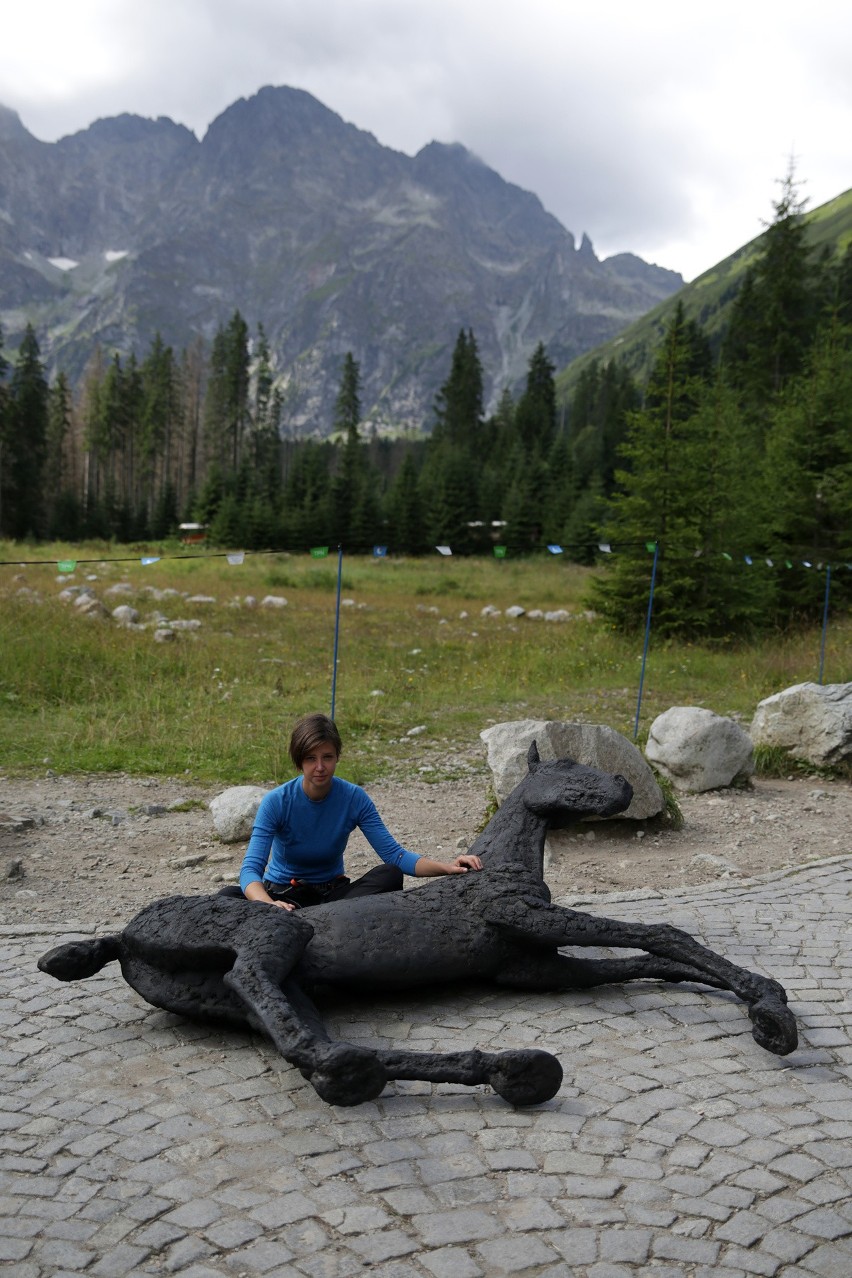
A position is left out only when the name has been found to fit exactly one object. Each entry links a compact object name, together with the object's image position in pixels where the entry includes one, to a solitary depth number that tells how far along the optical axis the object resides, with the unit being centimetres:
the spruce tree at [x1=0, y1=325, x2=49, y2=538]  5047
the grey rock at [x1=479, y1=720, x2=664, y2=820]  735
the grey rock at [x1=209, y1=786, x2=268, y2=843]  721
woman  454
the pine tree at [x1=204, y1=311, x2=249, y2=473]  6888
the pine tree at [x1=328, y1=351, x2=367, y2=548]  5019
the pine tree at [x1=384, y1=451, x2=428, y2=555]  4862
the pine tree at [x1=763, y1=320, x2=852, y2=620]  2130
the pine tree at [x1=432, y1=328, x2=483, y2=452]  7462
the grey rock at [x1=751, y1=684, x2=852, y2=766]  946
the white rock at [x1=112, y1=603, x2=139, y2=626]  1791
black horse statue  338
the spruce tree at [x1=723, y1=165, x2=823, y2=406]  4134
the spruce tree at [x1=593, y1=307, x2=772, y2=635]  1856
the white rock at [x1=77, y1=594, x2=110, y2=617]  1787
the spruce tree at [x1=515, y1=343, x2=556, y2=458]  7244
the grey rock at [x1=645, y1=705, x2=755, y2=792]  887
